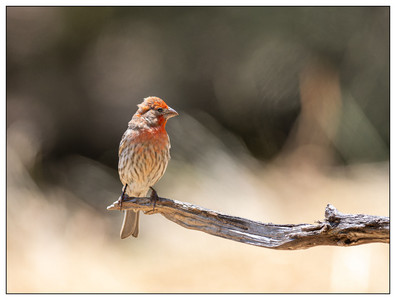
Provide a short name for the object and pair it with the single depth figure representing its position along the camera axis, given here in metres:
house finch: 5.98
